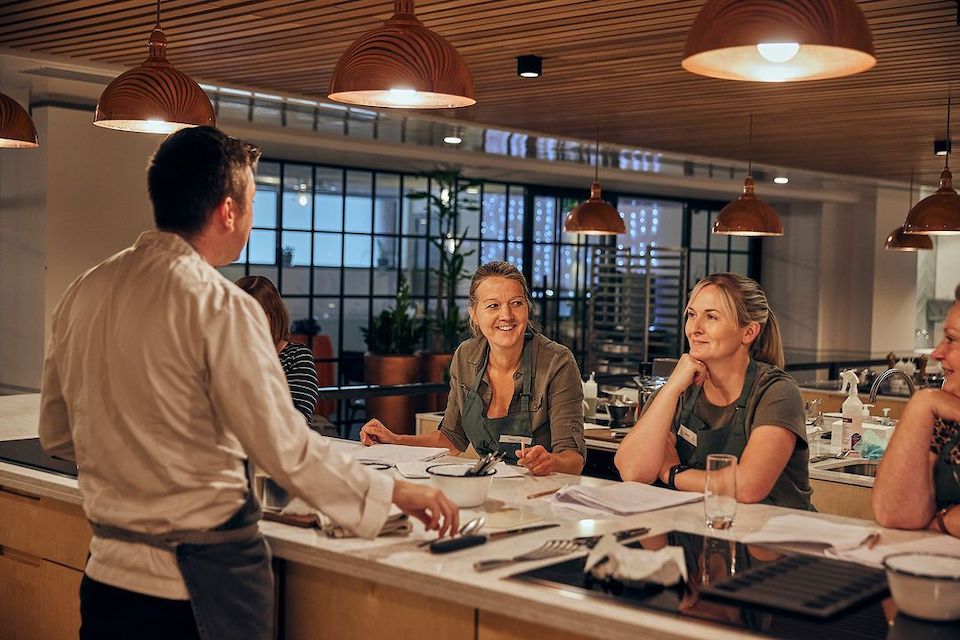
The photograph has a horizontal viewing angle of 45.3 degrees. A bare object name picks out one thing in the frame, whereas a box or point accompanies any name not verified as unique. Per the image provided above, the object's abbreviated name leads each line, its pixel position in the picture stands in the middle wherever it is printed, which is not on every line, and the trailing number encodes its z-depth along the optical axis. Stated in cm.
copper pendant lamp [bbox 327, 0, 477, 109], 277
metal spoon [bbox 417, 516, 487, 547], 249
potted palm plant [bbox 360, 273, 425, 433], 1087
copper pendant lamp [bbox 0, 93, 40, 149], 395
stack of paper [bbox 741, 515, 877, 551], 246
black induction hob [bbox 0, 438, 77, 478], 330
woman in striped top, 387
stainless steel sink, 486
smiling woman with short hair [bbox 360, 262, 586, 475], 376
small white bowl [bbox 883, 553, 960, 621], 193
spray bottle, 509
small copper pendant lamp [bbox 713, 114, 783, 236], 676
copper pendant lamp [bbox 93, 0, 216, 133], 327
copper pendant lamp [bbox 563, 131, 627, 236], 736
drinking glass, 253
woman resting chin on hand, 321
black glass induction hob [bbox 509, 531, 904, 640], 189
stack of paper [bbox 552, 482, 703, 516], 284
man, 214
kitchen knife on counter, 236
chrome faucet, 534
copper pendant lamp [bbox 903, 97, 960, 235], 617
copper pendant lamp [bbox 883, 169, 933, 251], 854
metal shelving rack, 1231
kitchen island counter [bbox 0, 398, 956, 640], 196
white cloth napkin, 211
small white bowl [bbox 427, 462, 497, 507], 279
